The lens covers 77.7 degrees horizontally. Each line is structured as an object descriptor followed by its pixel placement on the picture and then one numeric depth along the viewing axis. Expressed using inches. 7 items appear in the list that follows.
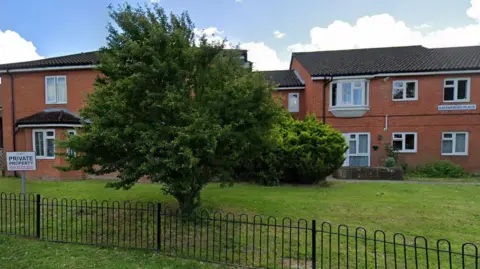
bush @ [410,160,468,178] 663.1
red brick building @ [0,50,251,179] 628.7
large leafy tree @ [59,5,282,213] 234.7
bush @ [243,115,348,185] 515.8
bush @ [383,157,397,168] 655.1
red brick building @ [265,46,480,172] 716.0
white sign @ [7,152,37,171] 324.8
